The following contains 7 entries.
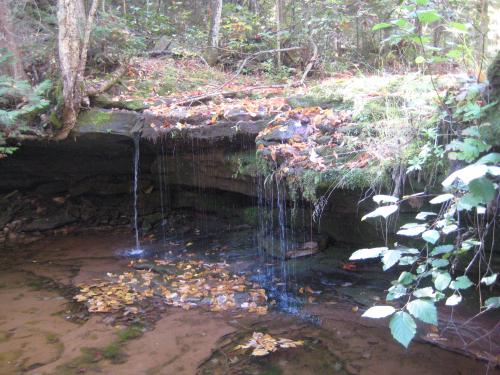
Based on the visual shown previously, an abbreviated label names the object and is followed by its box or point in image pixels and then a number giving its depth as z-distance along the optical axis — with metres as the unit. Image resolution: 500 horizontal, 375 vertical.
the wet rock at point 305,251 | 6.54
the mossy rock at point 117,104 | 7.85
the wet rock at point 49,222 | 9.71
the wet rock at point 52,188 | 10.38
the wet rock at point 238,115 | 6.33
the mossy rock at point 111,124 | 7.53
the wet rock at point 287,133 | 5.58
